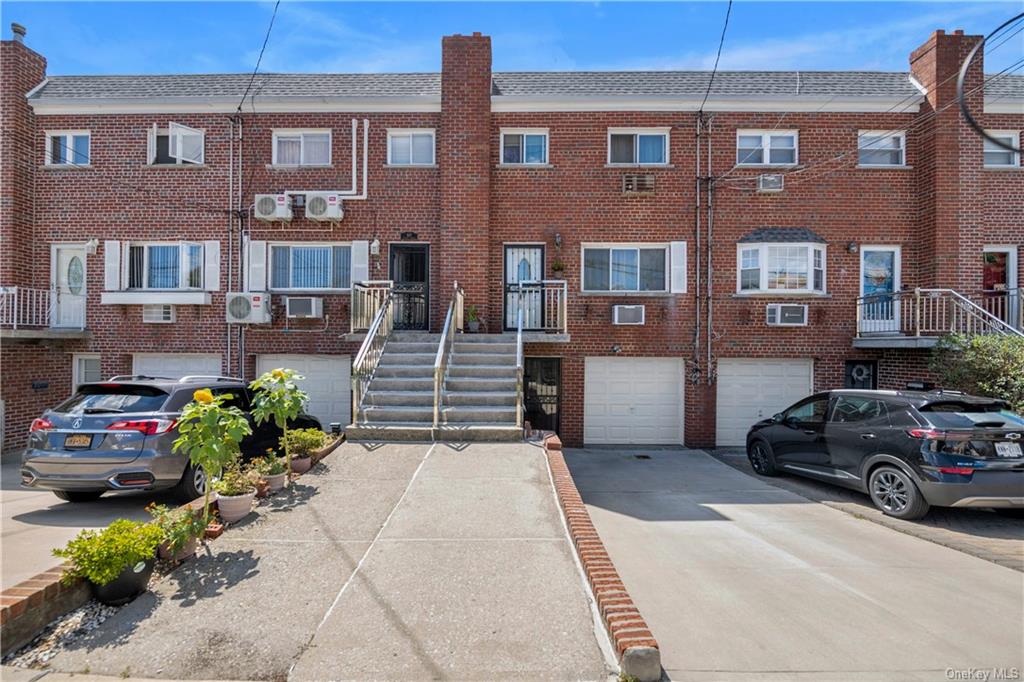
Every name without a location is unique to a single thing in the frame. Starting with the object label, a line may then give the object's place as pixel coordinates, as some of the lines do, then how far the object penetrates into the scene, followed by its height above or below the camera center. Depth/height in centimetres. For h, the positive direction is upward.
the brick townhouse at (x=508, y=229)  1138 +260
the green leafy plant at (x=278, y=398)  590 -69
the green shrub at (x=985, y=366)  791 -37
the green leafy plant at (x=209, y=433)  452 -85
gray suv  602 -126
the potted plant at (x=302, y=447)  624 -137
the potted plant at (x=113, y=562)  353 -159
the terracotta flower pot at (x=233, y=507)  481 -161
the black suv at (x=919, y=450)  604 -139
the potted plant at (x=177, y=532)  405 -159
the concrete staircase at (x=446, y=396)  741 -87
